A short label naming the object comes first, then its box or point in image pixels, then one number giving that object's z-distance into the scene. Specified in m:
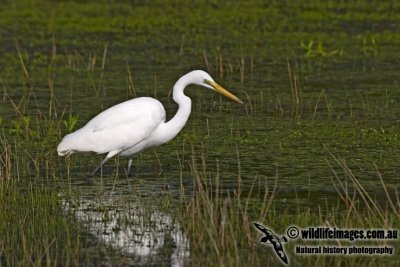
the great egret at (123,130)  19.00
